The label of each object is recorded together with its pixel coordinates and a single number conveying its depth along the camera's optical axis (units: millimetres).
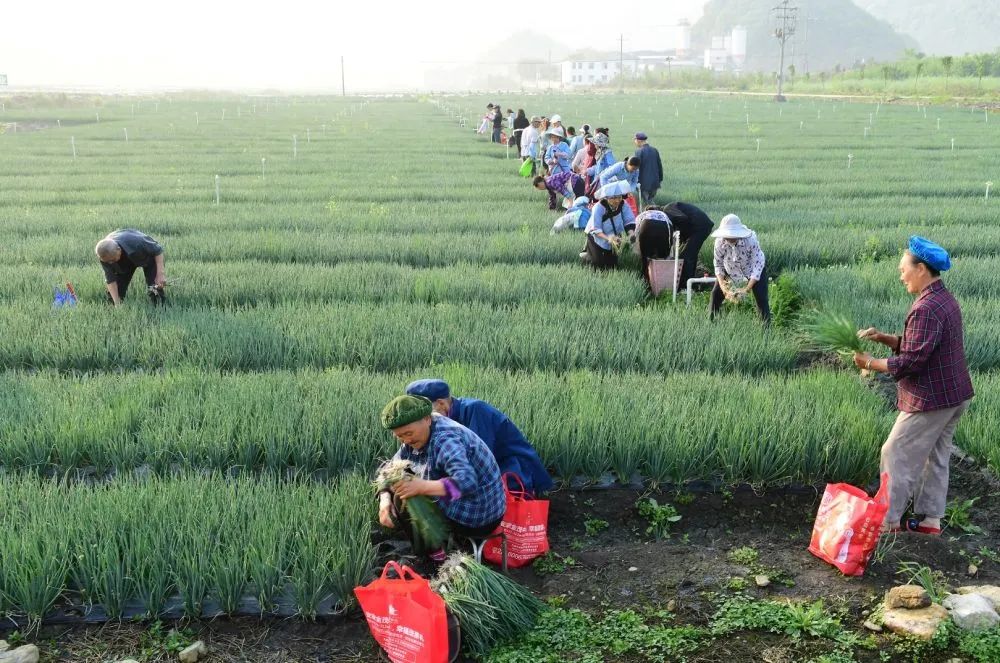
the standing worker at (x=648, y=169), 12234
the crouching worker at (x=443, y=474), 3447
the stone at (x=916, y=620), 3295
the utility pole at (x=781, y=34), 55500
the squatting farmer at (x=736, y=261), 6886
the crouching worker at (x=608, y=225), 8422
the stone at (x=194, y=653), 3273
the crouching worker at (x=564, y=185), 12500
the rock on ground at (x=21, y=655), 3225
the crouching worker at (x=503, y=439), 4020
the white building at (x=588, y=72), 171625
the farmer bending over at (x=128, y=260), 6922
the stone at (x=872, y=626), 3391
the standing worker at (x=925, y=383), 3863
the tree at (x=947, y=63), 56766
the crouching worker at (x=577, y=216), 10891
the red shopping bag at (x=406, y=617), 3064
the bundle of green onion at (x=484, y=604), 3287
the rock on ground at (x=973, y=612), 3309
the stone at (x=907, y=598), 3398
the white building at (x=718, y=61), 192388
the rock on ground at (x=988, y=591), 3479
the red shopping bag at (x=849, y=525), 3650
